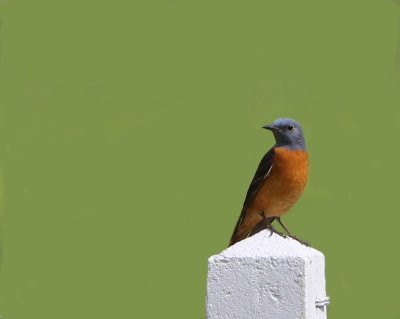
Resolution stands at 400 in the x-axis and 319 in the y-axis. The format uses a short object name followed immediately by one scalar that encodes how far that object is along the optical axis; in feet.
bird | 30.30
